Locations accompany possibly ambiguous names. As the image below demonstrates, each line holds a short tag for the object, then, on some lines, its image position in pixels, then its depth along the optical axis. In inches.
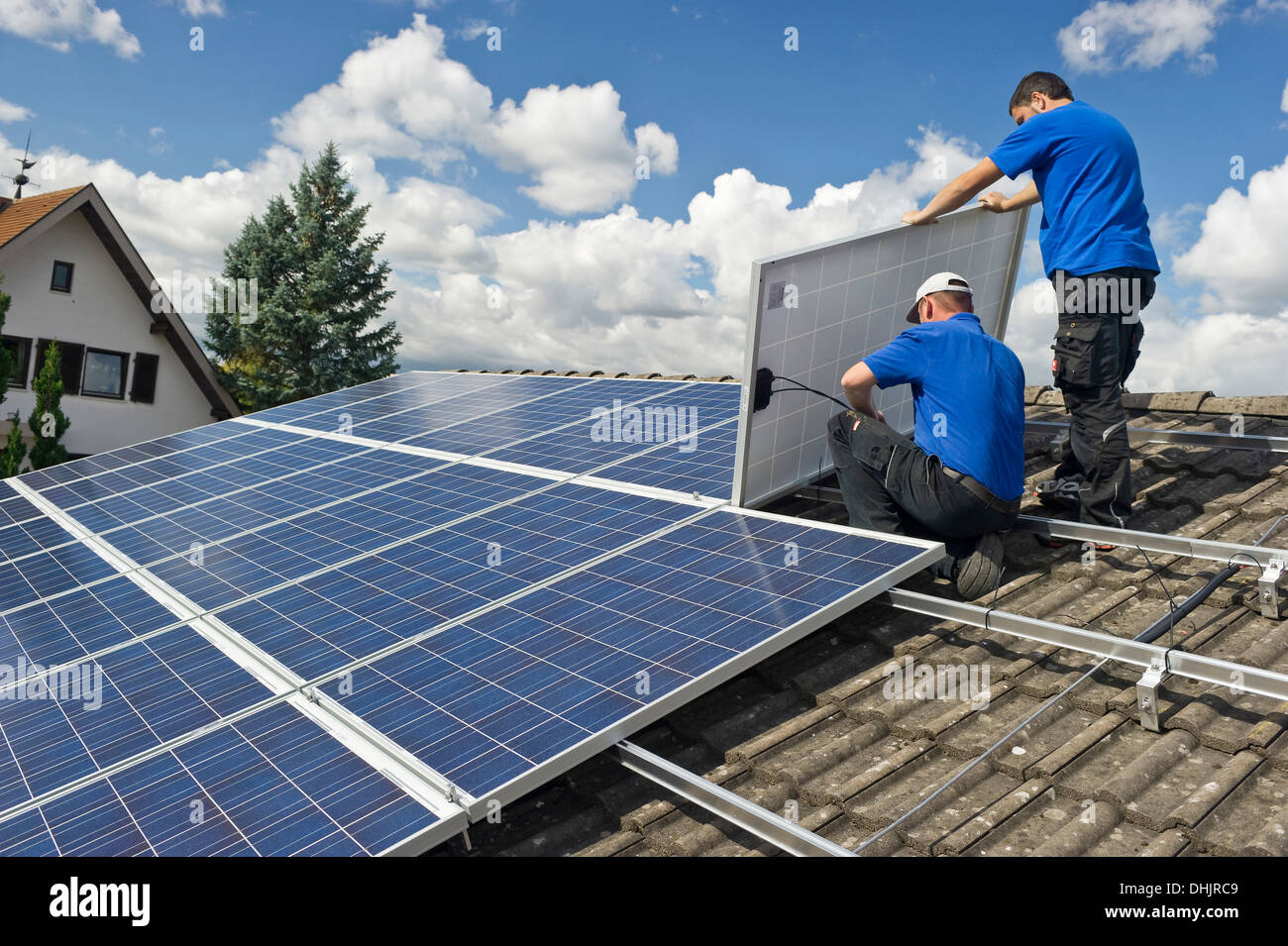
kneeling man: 220.4
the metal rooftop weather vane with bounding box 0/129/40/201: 1235.9
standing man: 243.1
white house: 1050.7
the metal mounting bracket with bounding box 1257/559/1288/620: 208.7
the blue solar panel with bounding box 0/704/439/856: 147.3
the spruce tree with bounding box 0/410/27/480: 919.0
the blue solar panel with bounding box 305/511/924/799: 165.0
